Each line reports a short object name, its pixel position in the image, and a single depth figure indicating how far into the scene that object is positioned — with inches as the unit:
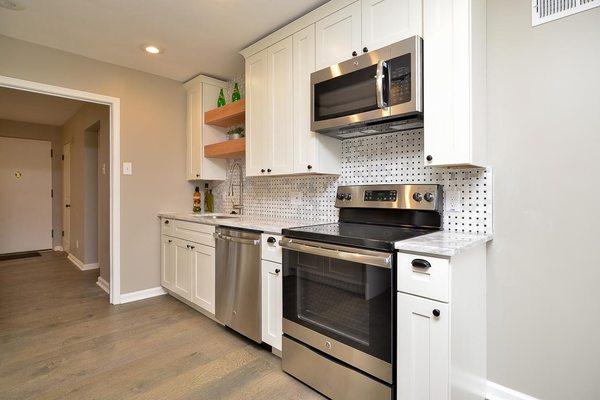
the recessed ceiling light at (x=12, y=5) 85.4
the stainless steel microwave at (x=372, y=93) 66.4
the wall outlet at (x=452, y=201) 71.8
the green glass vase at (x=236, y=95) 127.9
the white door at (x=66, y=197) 220.4
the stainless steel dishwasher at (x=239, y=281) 89.0
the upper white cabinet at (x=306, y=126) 88.9
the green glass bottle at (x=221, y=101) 135.3
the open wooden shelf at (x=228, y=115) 119.9
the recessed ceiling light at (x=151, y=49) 111.7
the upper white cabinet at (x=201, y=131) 138.9
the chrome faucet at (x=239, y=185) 135.3
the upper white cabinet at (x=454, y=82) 60.8
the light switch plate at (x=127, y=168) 130.3
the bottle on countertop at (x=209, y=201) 151.7
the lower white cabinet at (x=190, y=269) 107.7
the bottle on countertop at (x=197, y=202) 148.9
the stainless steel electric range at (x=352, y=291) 58.4
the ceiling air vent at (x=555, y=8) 57.4
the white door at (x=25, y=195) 219.5
